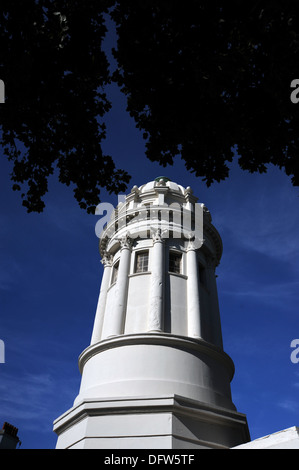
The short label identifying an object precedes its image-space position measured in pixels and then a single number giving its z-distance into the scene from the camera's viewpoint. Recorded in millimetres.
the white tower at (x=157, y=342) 12961
